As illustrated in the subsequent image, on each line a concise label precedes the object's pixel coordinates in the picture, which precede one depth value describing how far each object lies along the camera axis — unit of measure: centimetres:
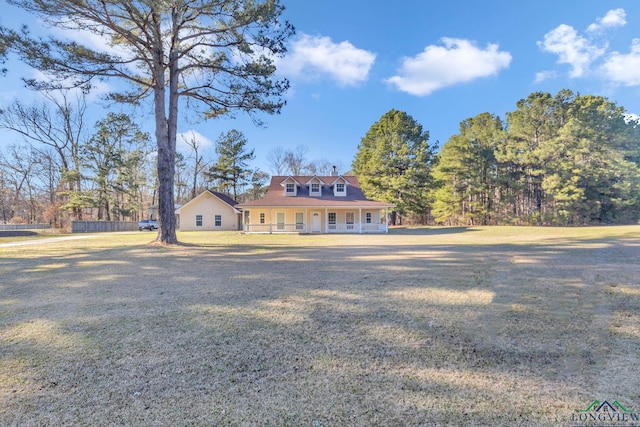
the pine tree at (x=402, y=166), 3116
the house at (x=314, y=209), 2423
